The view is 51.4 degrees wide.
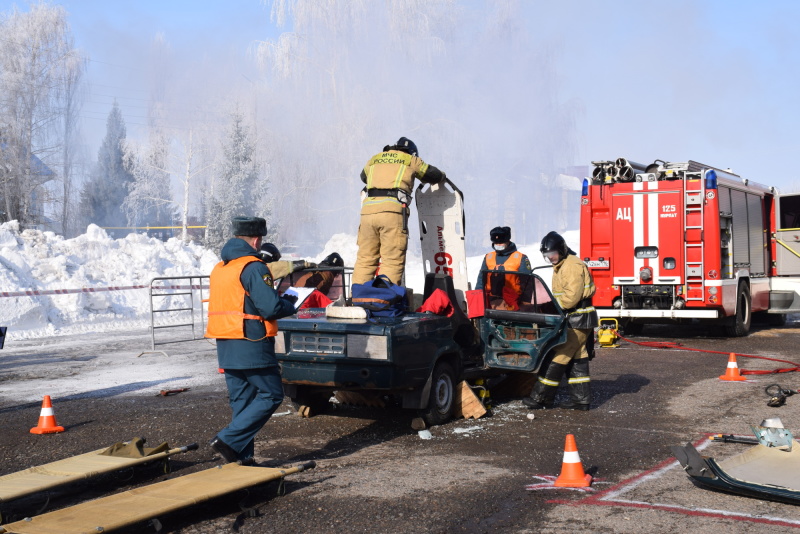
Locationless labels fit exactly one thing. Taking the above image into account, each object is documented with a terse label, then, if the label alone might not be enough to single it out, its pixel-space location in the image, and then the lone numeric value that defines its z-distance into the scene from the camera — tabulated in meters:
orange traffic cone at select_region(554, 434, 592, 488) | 5.65
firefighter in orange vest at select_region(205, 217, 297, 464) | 5.89
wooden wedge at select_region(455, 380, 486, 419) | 8.09
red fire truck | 14.80
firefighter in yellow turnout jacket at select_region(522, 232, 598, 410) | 8.48
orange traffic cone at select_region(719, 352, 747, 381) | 10.51
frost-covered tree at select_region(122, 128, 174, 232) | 54.94
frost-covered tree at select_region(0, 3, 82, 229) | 44.03
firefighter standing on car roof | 8.30
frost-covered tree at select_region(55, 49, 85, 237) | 47.81
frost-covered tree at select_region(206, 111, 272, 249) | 47.69
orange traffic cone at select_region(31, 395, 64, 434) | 7.83
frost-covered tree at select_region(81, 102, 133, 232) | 55.34
